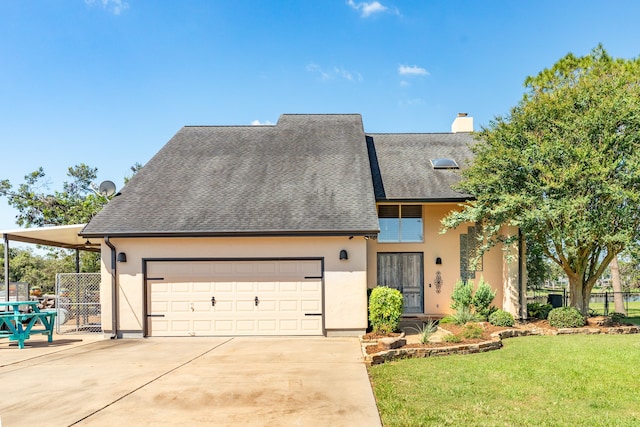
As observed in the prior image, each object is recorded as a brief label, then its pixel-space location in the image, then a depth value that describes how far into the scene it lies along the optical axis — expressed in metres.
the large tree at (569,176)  10.70
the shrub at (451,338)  9.05
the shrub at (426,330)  8.82
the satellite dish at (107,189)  13.53
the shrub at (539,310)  13.21
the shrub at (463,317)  11.53
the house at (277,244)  11.16
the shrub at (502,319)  11.24
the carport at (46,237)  11.67
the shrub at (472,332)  9.43
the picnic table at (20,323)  10.34
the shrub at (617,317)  12.91
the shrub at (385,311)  10.55
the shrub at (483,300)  11.84
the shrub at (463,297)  11.98
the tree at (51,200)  22.83
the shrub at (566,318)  11.21
